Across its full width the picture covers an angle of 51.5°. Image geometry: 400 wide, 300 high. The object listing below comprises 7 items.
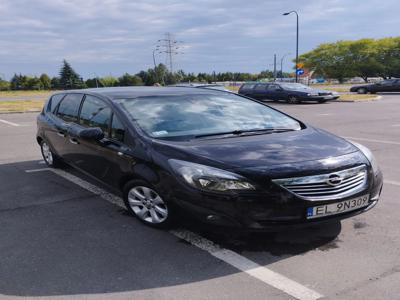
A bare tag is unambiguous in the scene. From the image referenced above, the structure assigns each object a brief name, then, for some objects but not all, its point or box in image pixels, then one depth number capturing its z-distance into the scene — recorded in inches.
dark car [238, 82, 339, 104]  955.3
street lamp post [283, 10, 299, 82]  1628.0
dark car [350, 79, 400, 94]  1443.2
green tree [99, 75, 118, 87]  3241.4
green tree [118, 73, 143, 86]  3221.0
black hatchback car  133.6
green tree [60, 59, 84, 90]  3342.5
